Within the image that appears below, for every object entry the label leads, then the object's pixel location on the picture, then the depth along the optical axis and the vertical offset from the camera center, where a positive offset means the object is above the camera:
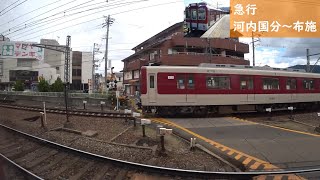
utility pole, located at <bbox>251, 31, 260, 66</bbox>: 25.04 +4.39
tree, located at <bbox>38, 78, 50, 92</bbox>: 32.56 +0.17
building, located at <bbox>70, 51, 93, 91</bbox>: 54.25 +4.75
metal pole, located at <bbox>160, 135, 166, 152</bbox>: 6.38 -1.74
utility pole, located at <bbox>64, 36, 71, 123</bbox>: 23.38 +4.88
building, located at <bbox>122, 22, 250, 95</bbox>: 28.02 +5.55
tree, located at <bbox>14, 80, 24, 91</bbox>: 38.07 +0.20
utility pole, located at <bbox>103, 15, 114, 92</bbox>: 26.13 +7.07
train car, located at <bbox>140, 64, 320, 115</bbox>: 12.02 -0.09
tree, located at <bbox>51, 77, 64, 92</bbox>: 32.68 +0.01
